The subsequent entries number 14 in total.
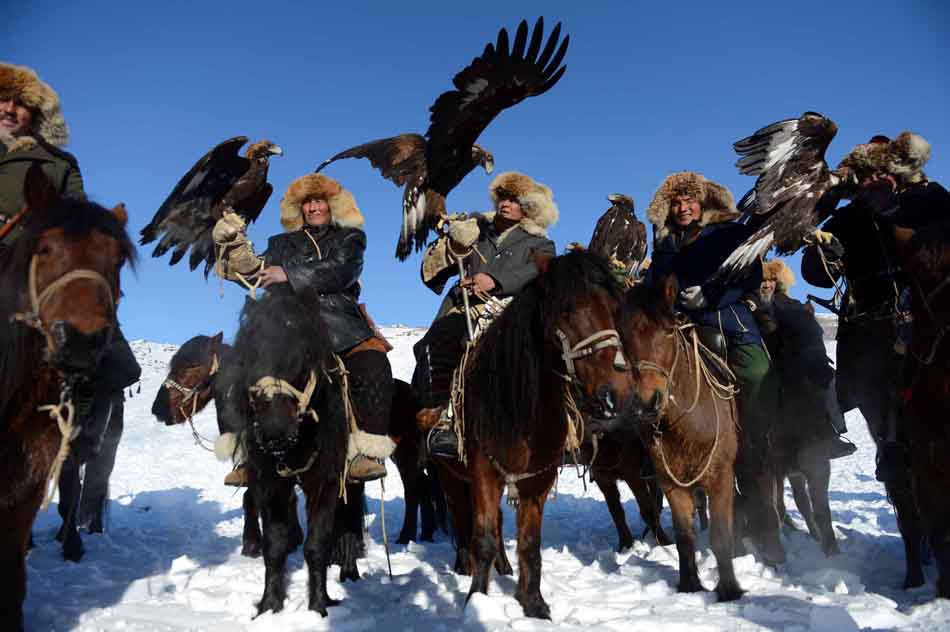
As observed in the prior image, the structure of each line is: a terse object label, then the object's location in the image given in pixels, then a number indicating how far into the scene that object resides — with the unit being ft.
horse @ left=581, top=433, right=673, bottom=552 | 22.49
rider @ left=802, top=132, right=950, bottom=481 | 16.55
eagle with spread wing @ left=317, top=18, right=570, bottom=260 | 17.42
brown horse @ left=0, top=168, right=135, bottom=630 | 10.31
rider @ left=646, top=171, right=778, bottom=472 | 19.88
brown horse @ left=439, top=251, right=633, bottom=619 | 14.06
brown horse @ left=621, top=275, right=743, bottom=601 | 16.78
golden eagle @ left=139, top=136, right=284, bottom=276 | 16.14
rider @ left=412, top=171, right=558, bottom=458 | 18.70
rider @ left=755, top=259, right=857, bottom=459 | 24.08
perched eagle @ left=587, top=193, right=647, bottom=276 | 24.32
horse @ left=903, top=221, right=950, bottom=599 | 13.53
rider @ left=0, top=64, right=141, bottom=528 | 13.67
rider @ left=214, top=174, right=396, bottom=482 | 17.57
